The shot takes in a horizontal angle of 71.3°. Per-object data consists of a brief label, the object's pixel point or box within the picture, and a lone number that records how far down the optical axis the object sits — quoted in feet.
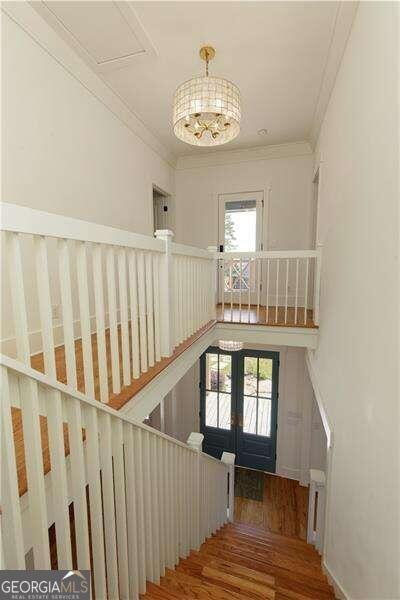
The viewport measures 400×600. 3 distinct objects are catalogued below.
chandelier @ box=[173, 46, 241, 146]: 6.93
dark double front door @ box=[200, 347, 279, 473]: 16.57
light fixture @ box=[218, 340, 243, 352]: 13.94
